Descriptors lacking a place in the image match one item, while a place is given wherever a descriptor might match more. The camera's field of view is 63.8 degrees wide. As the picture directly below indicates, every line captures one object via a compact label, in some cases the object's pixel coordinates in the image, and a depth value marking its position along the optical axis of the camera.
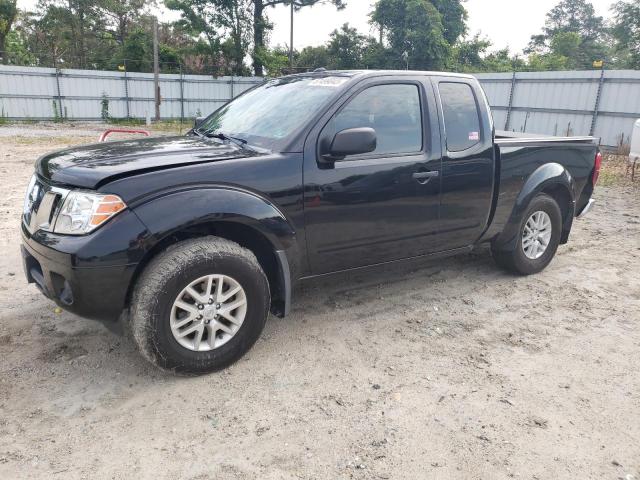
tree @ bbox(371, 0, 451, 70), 29.08
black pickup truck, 2.77
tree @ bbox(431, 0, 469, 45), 32.47
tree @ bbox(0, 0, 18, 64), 26.45
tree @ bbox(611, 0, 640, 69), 28.89
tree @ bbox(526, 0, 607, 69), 54.78
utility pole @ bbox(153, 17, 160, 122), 22.34
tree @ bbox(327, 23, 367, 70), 33.19
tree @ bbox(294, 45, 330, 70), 34.28
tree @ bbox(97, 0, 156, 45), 32.50
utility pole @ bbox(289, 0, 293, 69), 29.42
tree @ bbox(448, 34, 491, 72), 33.97
